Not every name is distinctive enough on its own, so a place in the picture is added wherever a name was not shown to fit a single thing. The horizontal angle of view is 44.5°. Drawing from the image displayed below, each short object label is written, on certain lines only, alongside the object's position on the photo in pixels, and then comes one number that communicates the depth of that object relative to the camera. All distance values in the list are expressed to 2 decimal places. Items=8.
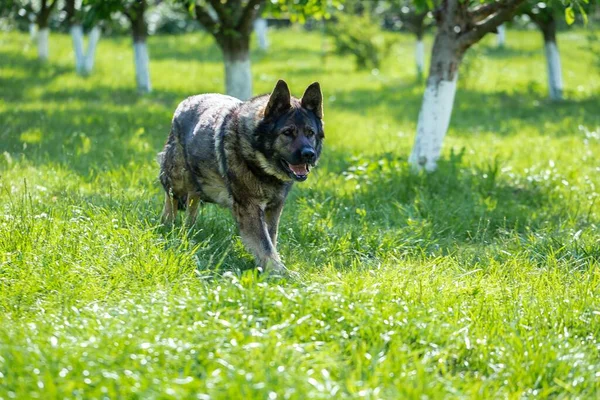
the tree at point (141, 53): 16.53
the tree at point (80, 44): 19.59
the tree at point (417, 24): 22.11
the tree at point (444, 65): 8.59
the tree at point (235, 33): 11.85
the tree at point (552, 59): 17.23
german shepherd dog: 5.30
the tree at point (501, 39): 33.51
